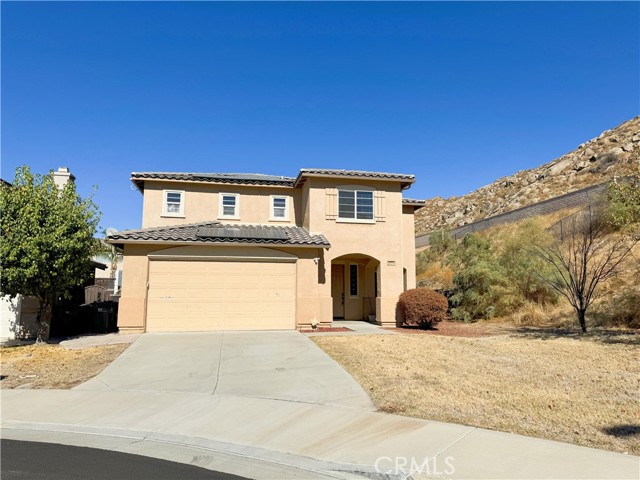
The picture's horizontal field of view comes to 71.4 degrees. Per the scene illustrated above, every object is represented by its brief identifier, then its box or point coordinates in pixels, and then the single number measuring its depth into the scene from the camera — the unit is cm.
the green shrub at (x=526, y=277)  2014
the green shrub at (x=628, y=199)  1373
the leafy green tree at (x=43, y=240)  1376
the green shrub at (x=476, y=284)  2112
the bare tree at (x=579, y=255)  1664
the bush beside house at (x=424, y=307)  1778
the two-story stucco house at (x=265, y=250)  1619
